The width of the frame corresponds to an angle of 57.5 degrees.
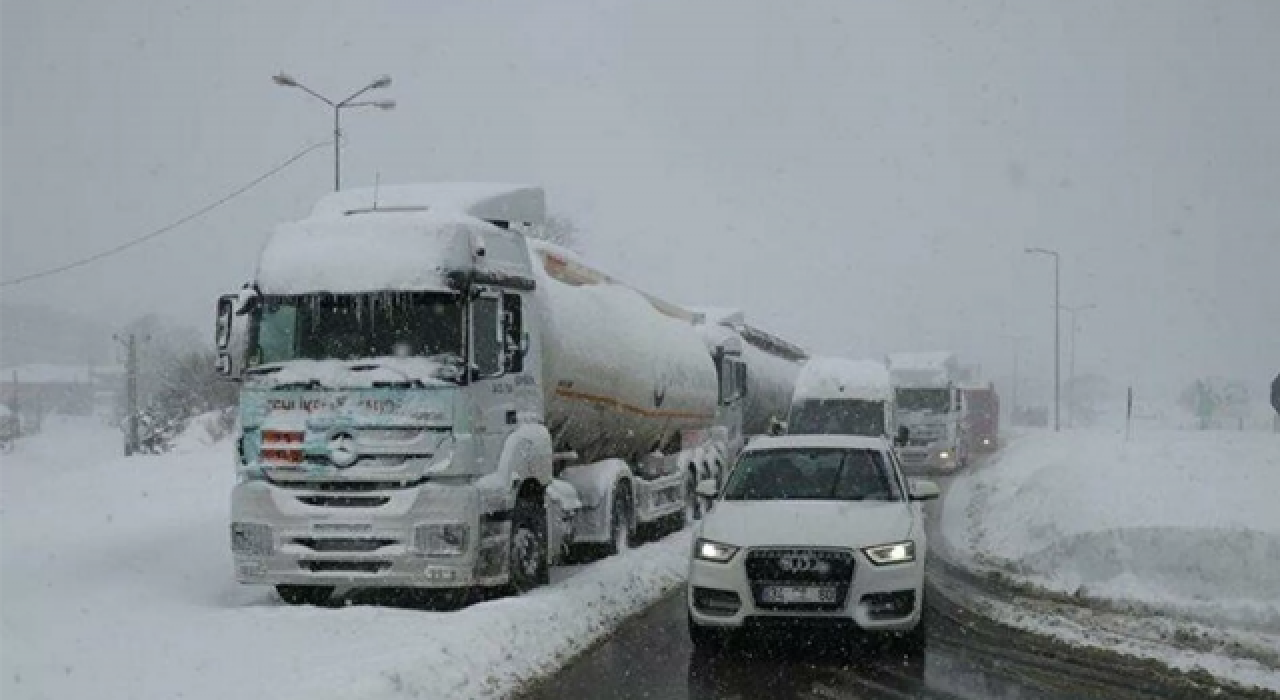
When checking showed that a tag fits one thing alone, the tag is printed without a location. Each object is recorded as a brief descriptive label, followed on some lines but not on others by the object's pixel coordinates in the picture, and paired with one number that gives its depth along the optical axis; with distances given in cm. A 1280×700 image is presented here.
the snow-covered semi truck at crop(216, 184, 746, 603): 1038
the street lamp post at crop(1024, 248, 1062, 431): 5819
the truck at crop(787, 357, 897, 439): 2602
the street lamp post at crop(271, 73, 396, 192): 2680
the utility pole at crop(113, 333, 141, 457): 4069
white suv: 884
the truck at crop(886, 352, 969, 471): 3359
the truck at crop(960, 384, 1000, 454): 5144
